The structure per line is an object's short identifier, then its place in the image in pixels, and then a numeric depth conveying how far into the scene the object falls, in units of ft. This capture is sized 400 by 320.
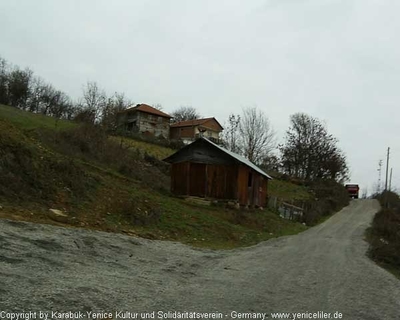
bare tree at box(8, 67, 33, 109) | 202.49
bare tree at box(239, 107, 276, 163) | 212.43
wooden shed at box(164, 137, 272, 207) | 100.01
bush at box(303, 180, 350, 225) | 123.13
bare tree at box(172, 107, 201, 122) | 342.44
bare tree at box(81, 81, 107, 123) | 148.53
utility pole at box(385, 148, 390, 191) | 212.64
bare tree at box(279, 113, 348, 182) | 226.79
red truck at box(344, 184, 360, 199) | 236.43
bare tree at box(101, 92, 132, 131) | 148.83
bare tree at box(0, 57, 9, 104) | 197.47
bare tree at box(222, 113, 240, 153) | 209.69
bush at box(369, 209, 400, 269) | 53.06
